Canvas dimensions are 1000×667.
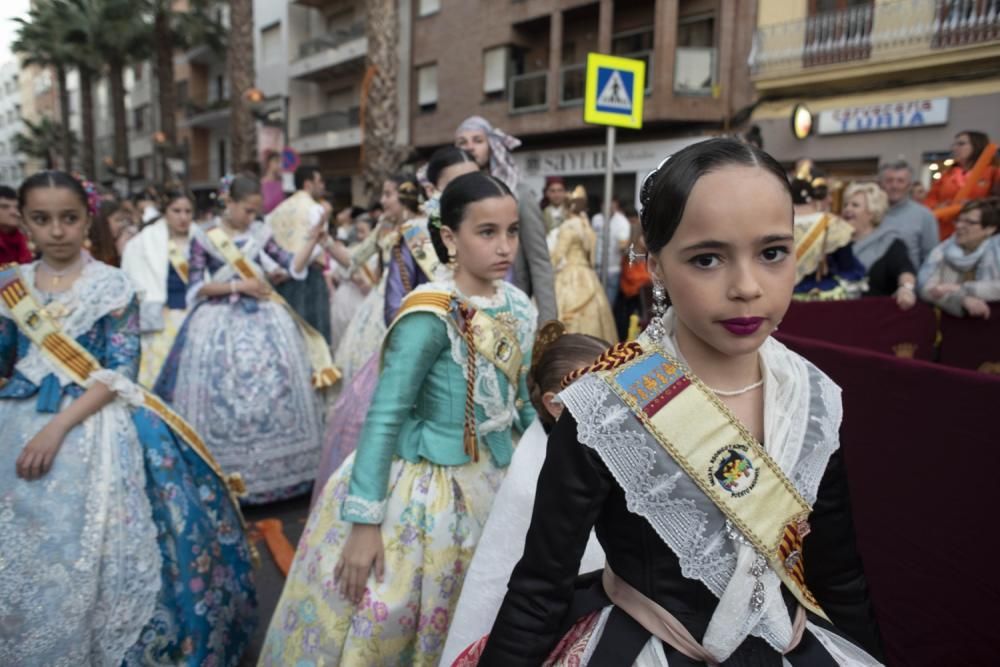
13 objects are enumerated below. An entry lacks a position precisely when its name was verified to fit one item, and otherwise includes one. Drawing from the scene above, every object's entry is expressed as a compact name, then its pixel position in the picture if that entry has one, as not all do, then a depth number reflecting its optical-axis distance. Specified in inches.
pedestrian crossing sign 232.5
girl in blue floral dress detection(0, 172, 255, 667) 93.9
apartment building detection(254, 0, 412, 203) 1043.9
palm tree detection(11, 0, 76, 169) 1202.6
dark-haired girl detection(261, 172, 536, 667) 83.6
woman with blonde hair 195.0
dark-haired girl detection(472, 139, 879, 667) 47.5
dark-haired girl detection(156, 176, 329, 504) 185.3
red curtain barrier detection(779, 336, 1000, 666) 92.8
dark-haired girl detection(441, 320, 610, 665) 75.3
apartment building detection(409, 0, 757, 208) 652.7
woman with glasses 162.9
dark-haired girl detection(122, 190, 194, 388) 218.2
